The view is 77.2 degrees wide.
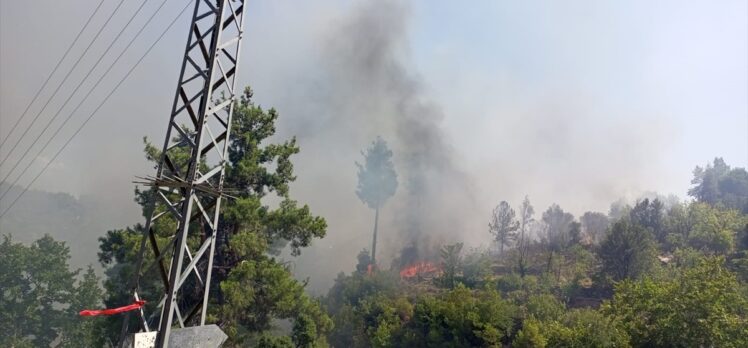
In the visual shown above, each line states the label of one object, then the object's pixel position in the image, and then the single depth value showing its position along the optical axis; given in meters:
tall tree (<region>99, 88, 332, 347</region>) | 22.41
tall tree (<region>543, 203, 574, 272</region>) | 80.50
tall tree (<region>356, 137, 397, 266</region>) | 94.88
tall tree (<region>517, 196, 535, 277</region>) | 70.00
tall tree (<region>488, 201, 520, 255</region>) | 88.12
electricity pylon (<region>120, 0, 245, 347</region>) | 8.88
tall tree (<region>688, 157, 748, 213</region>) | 102.50
